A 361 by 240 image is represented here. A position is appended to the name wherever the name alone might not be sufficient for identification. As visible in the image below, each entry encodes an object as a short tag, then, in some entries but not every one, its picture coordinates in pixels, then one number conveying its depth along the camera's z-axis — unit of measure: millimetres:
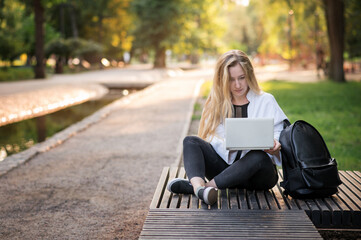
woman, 3527
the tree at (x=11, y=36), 34188
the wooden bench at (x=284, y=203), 3133
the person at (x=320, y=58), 26047
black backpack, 3332
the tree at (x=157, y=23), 38312
